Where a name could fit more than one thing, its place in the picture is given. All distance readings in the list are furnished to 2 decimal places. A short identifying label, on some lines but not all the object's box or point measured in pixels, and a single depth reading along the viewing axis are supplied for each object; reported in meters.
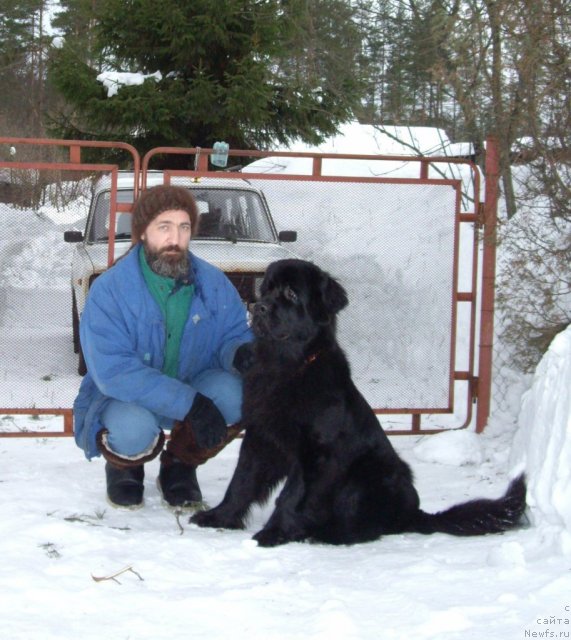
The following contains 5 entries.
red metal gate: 5.26
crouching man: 3.60
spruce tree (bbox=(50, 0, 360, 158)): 10.27
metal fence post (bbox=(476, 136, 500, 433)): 5.27
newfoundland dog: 3.39
